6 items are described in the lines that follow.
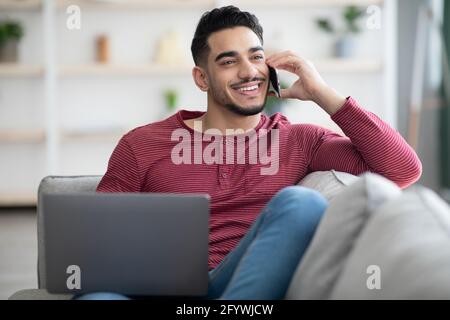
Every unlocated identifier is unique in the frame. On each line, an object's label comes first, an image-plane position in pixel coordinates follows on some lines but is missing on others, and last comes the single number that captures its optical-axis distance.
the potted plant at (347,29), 5.41
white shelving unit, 5.35
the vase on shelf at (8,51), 5.40
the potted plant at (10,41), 5.32
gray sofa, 1.16
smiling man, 2.08
